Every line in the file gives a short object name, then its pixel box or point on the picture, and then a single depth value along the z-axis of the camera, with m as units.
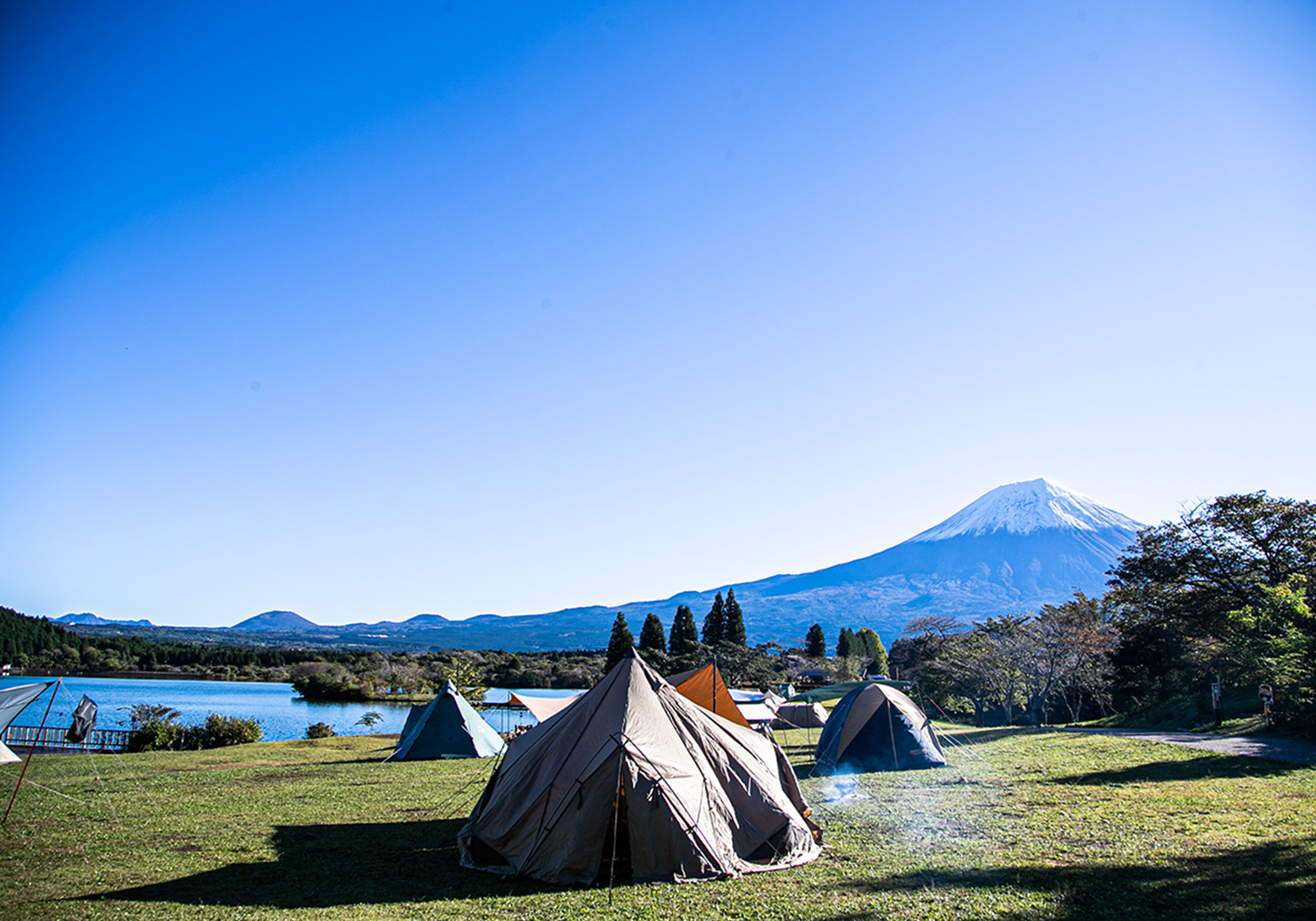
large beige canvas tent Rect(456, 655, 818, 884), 8.38
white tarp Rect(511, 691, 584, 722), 19.61
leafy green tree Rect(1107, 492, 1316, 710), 24.72
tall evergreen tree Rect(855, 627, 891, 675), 70.89
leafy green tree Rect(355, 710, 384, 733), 30.58
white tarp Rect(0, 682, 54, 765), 11.36
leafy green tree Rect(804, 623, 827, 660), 71.94
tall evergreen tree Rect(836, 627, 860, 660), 74.12
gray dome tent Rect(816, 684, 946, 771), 17.06
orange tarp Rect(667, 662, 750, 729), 16.39
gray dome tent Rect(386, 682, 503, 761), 20.64
